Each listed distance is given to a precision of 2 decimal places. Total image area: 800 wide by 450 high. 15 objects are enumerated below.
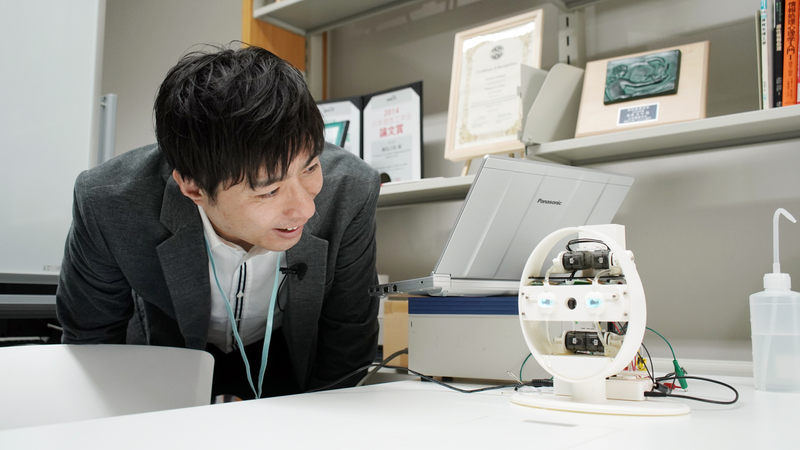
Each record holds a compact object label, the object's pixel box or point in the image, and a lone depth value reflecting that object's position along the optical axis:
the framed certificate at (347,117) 1.97
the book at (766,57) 1.21
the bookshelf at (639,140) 1.22
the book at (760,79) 1.23
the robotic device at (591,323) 0.70
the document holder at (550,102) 1.40
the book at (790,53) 1.18
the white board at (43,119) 1.77
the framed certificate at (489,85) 1.59
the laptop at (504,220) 0.96
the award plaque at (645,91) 1.33
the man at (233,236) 0.89
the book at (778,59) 1.20
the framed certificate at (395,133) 1.86
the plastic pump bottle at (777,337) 0.91
